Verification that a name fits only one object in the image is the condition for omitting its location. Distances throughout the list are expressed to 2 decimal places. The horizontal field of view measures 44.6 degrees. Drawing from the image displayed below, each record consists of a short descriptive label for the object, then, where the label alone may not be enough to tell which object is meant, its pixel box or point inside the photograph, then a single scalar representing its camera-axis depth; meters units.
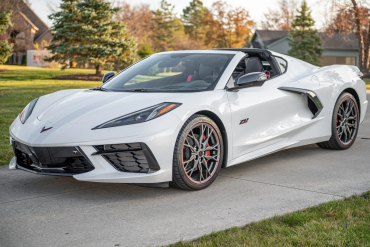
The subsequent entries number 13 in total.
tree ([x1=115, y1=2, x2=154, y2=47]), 55.27
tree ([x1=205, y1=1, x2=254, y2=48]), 66.44
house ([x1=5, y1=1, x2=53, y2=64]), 48.63
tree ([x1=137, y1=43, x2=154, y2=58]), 40.09
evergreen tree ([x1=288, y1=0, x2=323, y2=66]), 43.62
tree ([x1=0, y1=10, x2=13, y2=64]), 24.14
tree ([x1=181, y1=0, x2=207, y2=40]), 96.75
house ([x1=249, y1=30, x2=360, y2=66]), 57.44
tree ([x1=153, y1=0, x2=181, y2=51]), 76.47
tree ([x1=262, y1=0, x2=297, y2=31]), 79.19
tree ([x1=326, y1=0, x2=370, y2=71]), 39.00
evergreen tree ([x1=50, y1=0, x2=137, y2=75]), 25.39
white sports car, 3.89
